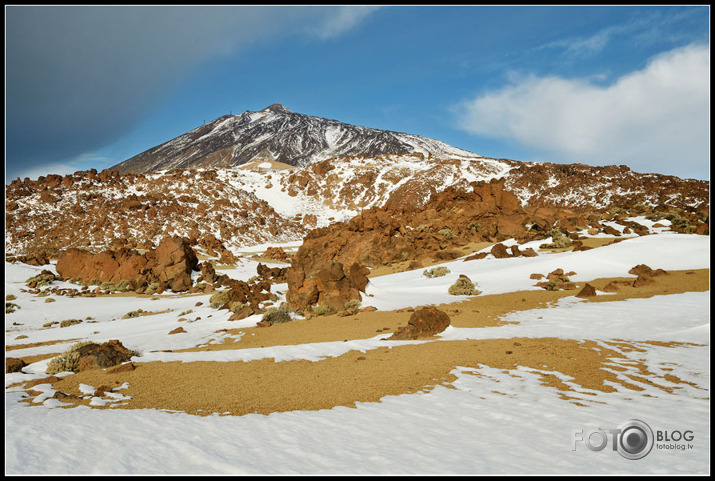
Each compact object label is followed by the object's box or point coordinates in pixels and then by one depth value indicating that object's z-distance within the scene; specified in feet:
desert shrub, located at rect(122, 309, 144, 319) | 68.81
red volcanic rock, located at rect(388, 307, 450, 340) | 38.29
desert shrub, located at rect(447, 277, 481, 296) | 62.28
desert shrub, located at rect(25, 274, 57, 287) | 94.68
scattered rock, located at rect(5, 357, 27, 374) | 25.55
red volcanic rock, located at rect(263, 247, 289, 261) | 157.89
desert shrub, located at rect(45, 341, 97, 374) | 26.21
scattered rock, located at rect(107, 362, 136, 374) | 25.73
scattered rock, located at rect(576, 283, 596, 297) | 52.40
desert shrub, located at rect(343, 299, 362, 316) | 53.63
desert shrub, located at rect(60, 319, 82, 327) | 63.93
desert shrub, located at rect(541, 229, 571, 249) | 89.15
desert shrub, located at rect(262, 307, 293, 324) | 51.80
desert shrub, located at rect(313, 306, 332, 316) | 54.95
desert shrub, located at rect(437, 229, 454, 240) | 116.57
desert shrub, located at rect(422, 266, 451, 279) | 78.50
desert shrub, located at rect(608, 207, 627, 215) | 124.06
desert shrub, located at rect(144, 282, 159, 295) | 96.13
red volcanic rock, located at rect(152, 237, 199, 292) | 99.28
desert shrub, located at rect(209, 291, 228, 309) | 66.28
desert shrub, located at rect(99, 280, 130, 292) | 98.27
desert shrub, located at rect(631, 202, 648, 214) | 128.06
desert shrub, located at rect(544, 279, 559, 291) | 58.80
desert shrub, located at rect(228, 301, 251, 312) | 58.29
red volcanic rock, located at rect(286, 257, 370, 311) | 57.57
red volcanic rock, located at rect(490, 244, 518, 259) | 88.48
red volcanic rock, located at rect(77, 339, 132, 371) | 27.07
